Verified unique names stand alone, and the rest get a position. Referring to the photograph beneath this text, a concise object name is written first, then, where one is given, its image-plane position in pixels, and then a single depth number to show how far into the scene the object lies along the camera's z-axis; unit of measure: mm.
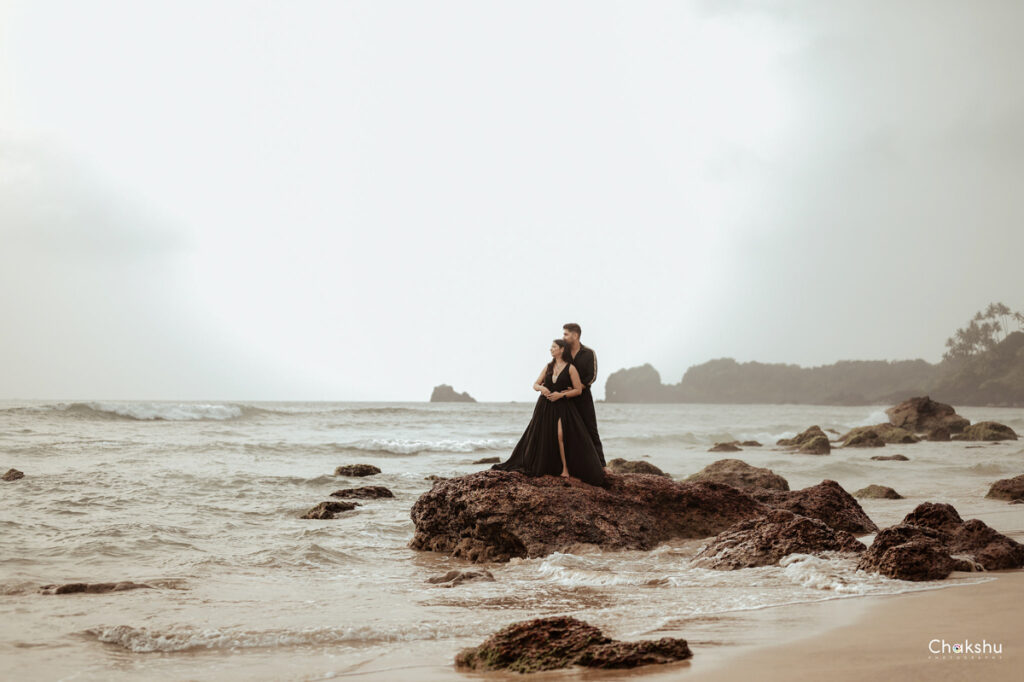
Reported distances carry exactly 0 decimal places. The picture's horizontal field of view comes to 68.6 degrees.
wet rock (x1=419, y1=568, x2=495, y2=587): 7054
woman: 9250
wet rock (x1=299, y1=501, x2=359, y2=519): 11312
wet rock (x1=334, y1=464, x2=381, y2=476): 17375
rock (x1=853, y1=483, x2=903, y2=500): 13461
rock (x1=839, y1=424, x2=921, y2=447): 27886
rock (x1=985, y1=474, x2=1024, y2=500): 12047
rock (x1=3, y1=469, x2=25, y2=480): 13875
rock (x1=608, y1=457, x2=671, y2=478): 15961
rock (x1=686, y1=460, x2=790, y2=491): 13664
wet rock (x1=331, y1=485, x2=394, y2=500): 13473
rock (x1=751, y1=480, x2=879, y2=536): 9250
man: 9430
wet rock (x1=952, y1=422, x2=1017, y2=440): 28719
